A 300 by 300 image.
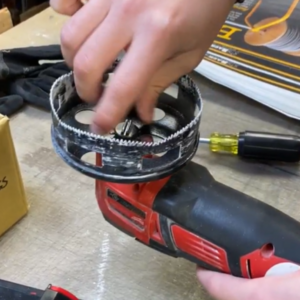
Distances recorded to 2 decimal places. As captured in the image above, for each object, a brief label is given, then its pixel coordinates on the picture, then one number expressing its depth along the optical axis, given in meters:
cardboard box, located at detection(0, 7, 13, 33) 0.89
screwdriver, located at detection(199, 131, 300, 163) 0.63
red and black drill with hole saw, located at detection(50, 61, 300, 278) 0.40
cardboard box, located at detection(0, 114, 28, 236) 0.52
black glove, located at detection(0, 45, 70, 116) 0.71
